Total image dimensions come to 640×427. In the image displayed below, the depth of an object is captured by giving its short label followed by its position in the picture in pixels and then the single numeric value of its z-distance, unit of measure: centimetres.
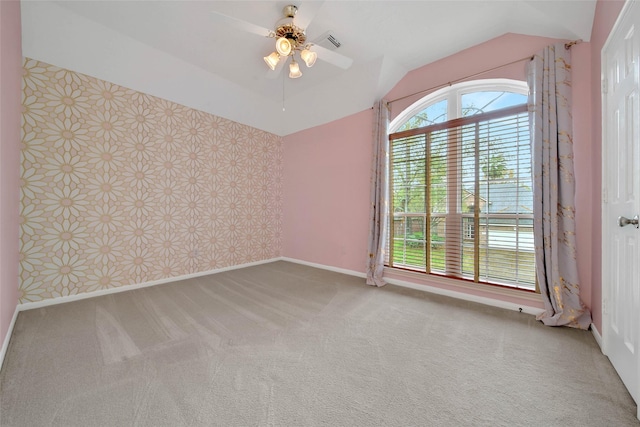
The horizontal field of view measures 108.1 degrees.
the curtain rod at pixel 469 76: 209
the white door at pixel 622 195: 128
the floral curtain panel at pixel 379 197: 317
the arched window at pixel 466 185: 239
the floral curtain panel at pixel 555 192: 203
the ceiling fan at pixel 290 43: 192
